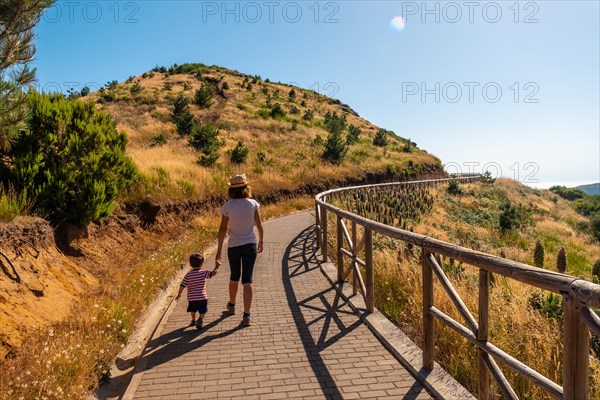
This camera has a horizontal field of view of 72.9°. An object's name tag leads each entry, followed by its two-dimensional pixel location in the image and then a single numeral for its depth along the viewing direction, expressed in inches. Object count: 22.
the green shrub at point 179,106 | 1520.7
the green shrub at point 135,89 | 1963.3
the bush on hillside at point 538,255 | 505.3
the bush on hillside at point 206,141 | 934.4
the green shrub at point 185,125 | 1269.7
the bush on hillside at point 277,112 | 1882.4
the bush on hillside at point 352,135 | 1726.9
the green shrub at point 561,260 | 370.6
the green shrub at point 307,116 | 2064.6
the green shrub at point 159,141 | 1052.8
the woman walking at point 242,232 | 233.1
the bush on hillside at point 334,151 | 1289.9
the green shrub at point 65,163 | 298.5
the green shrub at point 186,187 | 592.6
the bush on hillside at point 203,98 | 1845.5
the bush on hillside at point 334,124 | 1854.6
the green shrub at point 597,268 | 416.9
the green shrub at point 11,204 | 248.4
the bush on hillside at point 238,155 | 960.9
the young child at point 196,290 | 233.8
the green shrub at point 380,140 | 1991.9
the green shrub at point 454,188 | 1295.5
